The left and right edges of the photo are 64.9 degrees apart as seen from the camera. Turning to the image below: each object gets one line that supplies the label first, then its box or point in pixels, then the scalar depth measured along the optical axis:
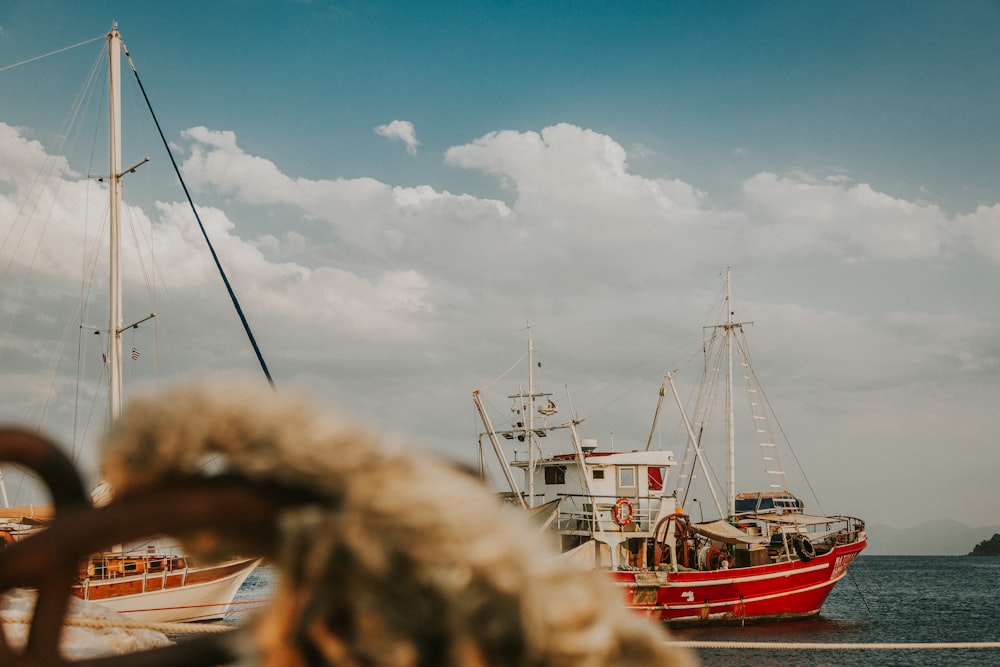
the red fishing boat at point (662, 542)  27.12
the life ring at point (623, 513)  27.59
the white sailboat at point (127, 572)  21.06
